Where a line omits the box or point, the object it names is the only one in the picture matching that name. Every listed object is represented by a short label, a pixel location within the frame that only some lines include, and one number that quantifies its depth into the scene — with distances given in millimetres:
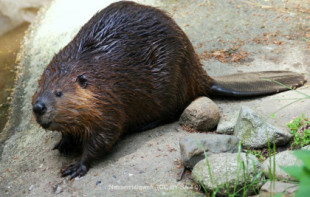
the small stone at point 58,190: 6302
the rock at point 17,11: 14030
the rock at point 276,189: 4740
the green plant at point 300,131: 6352
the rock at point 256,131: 6317
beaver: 6593
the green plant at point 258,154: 6282
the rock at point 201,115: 7301
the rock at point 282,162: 5479
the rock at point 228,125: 7165
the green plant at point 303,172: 2771
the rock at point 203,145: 6044
